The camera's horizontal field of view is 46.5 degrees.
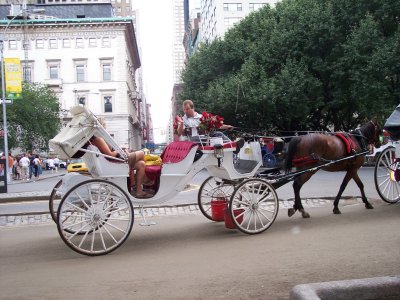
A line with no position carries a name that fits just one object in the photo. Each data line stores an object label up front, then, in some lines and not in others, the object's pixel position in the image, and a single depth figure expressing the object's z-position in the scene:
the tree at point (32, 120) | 42.78
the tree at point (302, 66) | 24.94
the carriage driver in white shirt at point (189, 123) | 7.91
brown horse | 8.59
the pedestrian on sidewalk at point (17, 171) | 33.22
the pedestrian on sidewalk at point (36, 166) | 33.78
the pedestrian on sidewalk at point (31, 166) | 33.69
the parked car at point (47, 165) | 52.06
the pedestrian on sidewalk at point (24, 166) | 32.59
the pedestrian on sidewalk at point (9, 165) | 30.23
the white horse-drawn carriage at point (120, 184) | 6.53
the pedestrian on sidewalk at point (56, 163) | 50.24
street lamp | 27.68
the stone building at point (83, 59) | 69.94
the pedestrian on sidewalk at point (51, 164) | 48.72
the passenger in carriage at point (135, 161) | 7.07
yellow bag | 7.53
